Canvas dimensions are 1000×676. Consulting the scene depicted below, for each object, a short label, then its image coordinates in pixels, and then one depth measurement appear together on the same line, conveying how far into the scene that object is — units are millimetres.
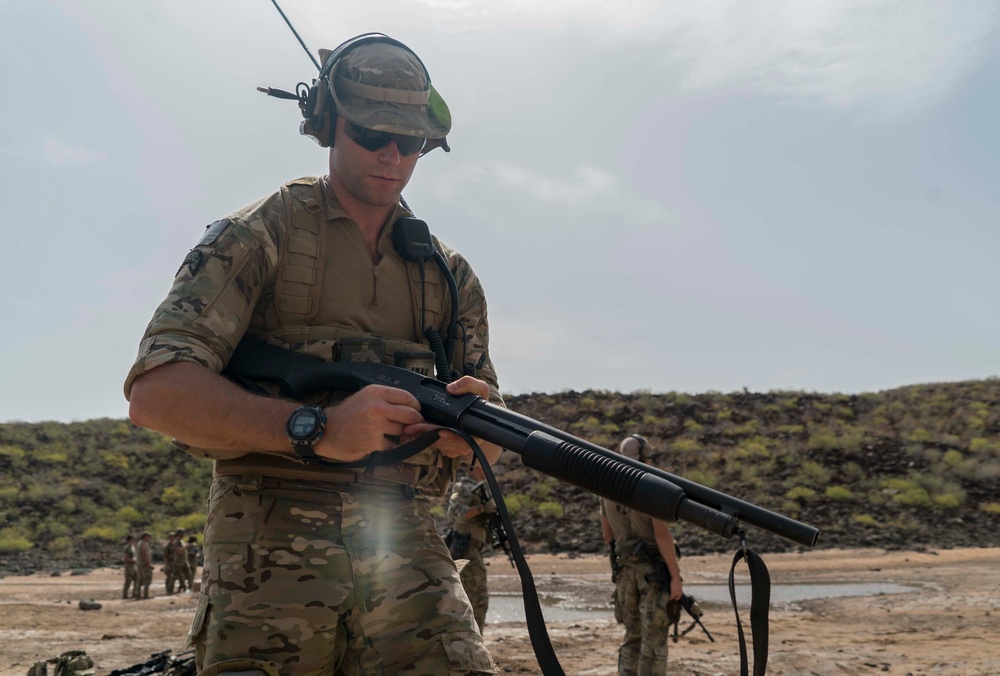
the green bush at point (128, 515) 31234
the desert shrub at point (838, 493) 28094
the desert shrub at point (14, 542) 27495
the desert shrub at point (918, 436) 33750
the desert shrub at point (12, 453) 37625
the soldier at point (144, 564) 17625
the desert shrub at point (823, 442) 33250
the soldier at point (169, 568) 18422
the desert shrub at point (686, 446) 33812
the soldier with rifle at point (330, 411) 2287
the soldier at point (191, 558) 18916
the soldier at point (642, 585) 7895
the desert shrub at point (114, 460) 37219
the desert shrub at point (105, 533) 28781
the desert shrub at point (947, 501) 26828
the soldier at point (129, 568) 17766
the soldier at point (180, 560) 18281
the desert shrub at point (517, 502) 28172
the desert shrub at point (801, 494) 28266
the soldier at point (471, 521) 9750
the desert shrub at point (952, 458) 30594
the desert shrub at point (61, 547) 27094
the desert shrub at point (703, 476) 30389
